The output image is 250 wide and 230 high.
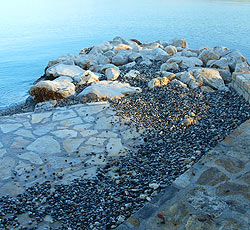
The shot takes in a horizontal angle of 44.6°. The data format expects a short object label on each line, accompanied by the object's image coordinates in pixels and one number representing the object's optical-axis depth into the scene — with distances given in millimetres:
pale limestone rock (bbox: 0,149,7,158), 5232
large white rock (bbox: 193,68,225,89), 7676
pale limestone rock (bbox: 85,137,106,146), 5556
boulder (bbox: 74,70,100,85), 8735
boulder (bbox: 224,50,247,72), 9156
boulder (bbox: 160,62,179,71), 9083
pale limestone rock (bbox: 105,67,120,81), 8766
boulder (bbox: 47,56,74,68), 10874
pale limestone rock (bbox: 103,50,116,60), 11836
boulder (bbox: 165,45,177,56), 11680
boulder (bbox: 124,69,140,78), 8741
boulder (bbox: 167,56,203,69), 9406
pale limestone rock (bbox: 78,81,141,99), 7477
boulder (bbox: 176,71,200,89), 7633
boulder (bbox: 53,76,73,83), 8852
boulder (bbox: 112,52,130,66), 11055
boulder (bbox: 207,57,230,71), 8922
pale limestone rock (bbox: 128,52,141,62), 11001
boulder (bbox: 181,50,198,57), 10547
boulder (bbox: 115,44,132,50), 13076
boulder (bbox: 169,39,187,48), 13367
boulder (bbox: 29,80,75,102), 8023
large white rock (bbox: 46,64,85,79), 9523
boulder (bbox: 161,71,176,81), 8180
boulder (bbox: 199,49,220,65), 9797
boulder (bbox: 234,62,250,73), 8258
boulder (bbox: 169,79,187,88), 7566
